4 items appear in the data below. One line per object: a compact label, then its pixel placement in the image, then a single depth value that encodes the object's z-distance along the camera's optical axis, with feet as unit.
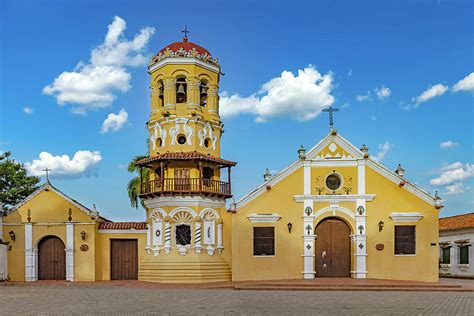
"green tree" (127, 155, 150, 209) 119.24
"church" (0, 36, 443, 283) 82.17
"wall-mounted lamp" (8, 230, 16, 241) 85.61
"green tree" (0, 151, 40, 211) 113.80
